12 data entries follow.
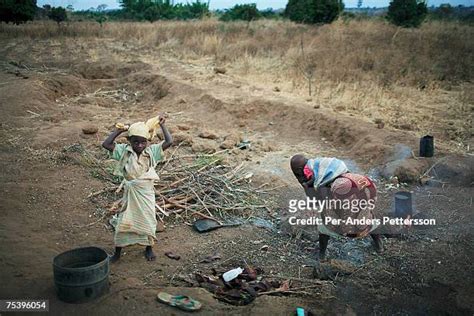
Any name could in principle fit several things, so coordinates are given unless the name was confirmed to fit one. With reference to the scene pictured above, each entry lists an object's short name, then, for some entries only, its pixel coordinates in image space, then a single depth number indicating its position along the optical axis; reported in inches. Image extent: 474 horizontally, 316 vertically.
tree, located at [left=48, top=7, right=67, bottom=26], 987.3
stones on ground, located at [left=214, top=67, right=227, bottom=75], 468.4
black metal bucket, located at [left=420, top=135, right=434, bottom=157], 241.6
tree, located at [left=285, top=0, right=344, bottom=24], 782.5
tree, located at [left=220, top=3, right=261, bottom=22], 1150.3
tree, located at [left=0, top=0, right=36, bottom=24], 831.1
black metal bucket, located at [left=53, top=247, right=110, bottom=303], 119.6
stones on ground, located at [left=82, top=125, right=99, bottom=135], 289.0
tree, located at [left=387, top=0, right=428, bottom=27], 743.1
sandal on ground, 122.6
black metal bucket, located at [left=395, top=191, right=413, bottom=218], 190.2
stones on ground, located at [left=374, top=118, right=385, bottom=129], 293.7
